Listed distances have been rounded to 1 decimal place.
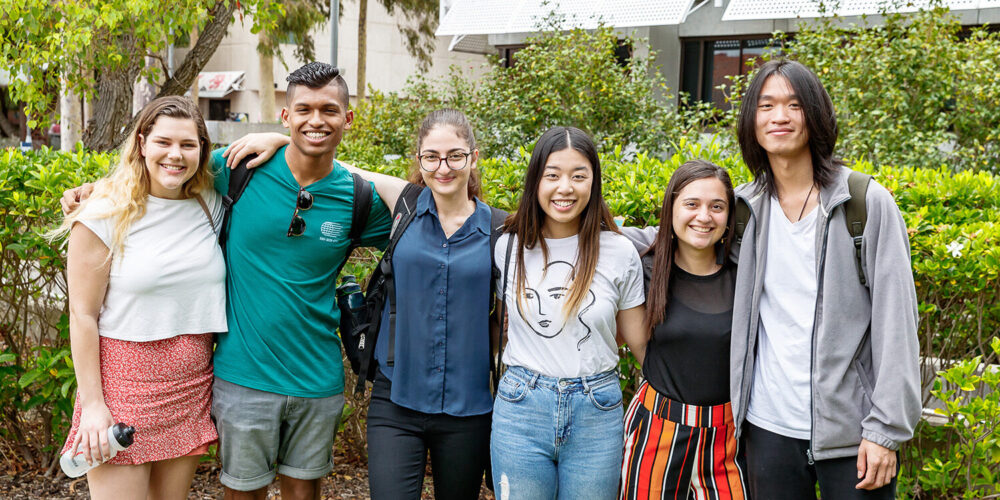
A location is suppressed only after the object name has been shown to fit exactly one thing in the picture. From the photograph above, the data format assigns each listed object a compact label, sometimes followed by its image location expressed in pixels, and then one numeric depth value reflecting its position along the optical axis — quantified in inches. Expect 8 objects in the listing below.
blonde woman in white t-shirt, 114.9
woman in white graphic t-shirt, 111.1
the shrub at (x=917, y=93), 310.3
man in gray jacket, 97.4
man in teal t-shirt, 122.3
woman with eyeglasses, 117.6
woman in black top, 111.0
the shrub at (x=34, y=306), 156.3
